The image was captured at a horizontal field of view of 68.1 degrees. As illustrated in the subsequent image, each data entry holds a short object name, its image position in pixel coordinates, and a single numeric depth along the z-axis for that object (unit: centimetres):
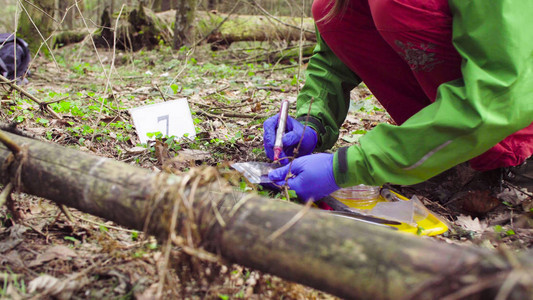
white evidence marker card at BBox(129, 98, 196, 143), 274
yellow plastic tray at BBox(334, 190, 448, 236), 190
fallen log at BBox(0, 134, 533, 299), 88
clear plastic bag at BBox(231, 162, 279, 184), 206
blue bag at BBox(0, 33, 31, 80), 414
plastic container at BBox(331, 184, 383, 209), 214
